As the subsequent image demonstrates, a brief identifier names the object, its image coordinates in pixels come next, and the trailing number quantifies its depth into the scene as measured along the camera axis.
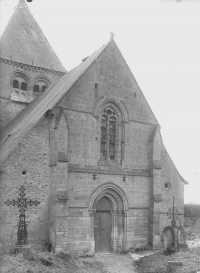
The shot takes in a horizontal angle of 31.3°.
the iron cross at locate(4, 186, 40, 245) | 15.73
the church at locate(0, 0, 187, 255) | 17.61
